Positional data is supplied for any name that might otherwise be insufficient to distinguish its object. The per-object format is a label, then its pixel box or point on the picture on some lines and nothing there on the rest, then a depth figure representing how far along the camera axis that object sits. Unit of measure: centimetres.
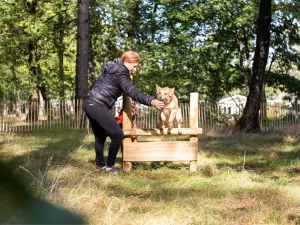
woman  630
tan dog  713
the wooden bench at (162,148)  705
